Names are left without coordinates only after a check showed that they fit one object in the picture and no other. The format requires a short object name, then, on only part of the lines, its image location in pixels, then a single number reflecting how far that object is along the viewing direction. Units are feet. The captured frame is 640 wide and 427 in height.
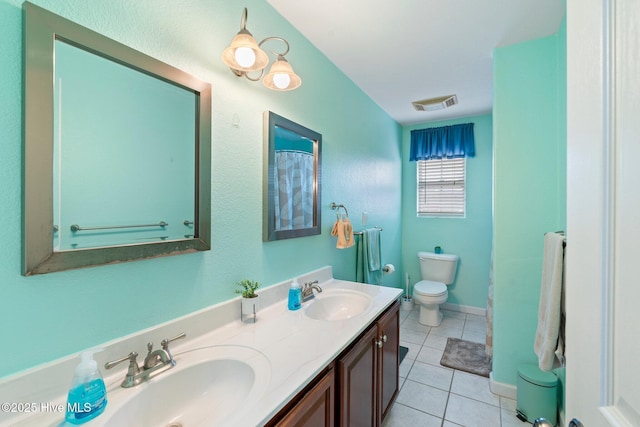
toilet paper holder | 8.46
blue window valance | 10.87
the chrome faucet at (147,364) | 2.74
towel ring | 6.86
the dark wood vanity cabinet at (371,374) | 3.76
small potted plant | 4.17
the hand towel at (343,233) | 6.52
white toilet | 9.64
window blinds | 11.42
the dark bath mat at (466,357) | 7.49
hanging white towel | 4.16
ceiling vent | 9.02
